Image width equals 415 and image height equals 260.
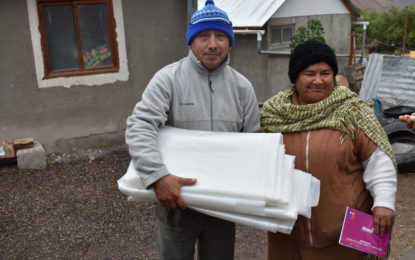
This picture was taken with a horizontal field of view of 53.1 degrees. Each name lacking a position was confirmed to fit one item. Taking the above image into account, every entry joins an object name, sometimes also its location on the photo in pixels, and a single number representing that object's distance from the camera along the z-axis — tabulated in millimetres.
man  1987
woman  2018
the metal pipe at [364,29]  11797
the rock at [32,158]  5855
